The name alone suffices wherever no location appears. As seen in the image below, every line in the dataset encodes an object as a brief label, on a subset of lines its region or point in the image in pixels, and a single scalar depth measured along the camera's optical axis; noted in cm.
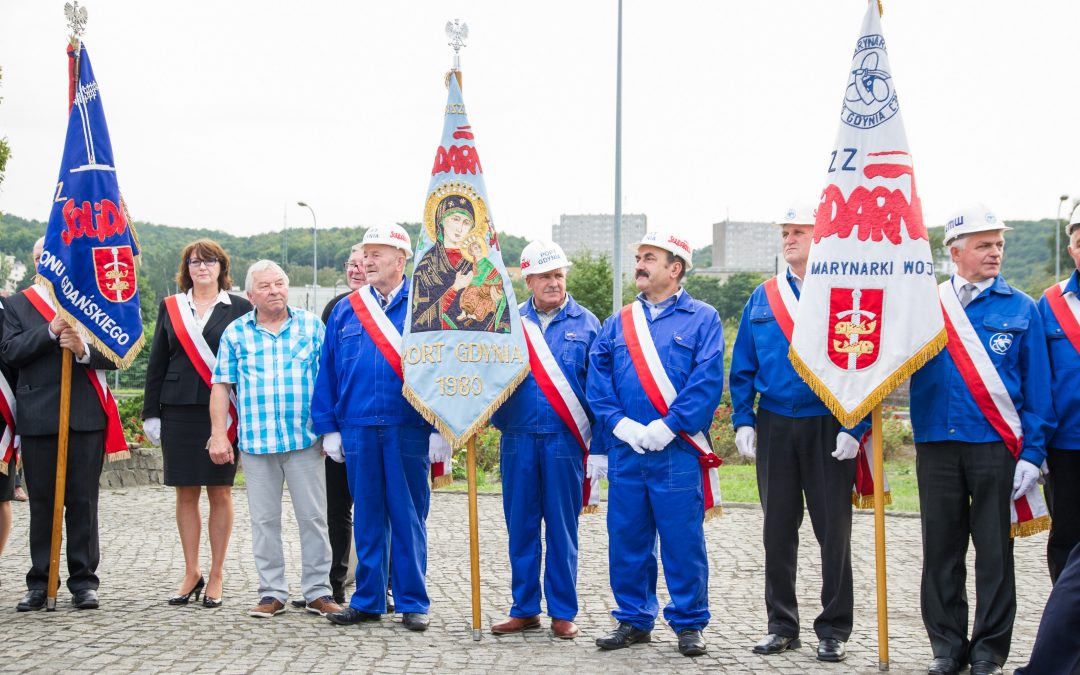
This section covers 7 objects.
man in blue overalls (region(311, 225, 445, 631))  685
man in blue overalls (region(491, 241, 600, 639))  659
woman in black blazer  732
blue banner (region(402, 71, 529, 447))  670
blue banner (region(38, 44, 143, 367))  737
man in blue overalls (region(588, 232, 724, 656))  626
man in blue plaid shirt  704
